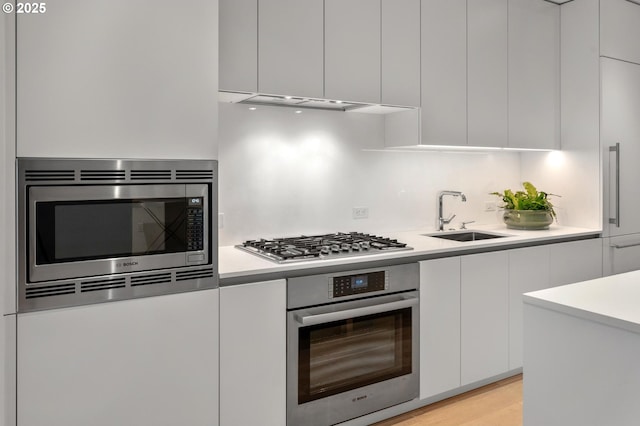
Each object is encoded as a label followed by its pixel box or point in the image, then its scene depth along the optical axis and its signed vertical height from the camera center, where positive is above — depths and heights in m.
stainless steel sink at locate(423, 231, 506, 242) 3.55 -0.20
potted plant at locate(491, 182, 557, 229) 3.62 -0.02
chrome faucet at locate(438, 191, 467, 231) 3.64 -0.07
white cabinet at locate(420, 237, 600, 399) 2.83 -0.61
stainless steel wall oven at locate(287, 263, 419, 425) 2.37 -0.70
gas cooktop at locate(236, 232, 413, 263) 2.45 -0.21
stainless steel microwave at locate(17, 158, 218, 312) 1.80 -0.09
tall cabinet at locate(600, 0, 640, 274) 3.71 +0.60
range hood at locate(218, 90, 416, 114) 2.61 +0.60
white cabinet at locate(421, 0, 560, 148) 3.18 +0.94
